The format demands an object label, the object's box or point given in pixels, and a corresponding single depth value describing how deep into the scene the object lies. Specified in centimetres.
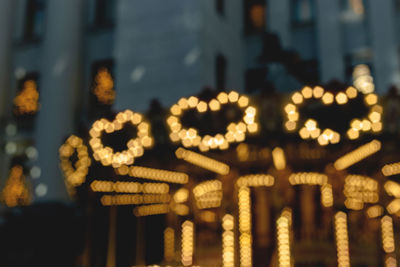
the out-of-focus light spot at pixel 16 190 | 1681
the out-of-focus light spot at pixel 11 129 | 1747
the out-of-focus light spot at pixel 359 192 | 1395
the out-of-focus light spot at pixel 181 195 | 1388
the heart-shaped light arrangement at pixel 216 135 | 923
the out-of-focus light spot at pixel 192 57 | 1500
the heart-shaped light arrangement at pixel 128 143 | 1012
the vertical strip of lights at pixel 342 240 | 1109
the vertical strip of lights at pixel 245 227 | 1125
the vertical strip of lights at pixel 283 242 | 1031
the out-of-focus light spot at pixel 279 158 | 1084
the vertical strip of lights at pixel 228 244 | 1150
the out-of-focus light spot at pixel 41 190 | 1603
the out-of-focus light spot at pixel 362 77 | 1512
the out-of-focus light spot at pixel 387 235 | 1231
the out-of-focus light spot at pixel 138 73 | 1557
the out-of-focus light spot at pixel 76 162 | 1083
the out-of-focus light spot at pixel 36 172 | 1622
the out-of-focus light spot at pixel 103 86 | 1697
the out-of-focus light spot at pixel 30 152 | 1722
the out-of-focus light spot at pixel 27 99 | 1772
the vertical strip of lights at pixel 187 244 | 1246
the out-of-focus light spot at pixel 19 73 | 1822
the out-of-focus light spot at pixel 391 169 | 1157
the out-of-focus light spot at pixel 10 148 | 1744
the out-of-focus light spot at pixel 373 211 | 1488
